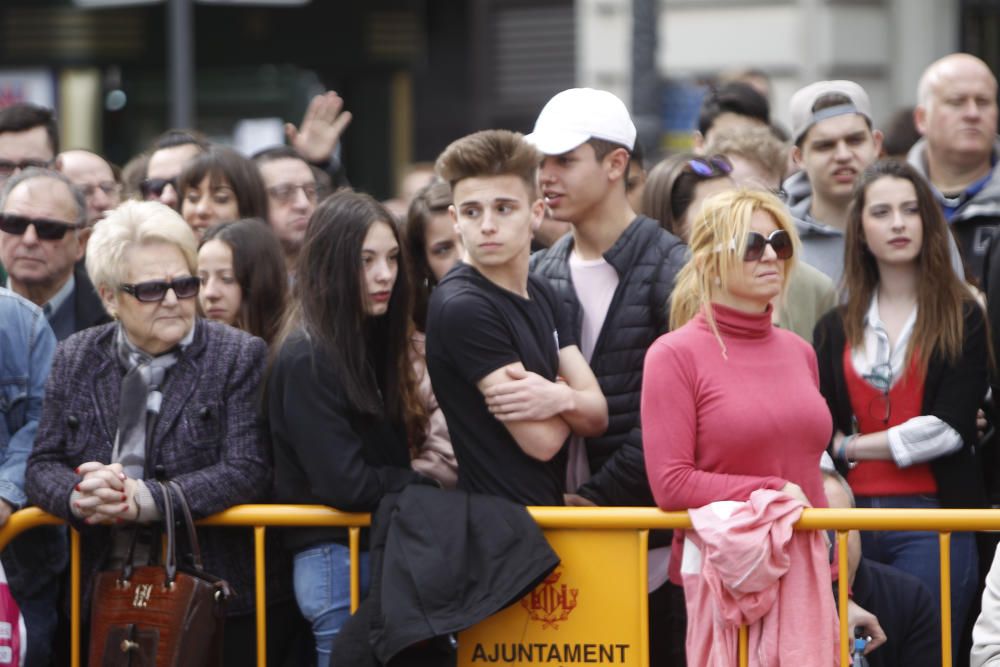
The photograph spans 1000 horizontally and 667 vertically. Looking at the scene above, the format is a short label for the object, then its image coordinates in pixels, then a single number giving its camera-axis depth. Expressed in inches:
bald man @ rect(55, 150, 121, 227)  633.0
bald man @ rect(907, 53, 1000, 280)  596.1
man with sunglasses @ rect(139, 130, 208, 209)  610.2
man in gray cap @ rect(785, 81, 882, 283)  575.5
